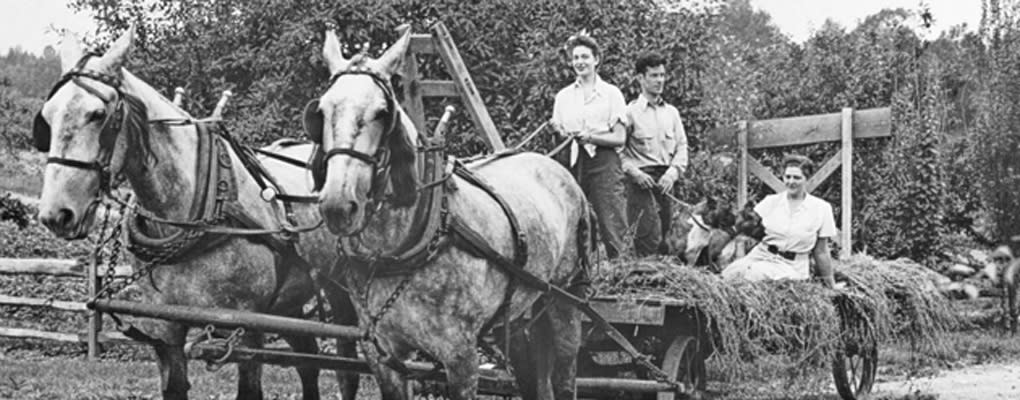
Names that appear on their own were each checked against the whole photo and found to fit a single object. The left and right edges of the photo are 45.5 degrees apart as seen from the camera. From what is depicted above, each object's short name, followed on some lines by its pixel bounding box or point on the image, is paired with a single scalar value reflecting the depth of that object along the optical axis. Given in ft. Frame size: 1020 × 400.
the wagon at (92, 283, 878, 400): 17.74
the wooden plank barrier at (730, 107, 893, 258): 34.04
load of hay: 23.68
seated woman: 27.43
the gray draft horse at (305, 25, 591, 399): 15.28
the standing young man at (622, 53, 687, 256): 27.30
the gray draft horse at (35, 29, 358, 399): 16.94
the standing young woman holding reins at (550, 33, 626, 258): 24.50
